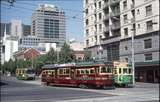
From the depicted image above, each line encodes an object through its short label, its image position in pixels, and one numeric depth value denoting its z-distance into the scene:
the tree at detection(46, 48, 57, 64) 81.57
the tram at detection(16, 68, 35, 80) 71.44
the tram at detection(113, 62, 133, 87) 41.16
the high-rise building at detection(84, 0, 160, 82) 55.34
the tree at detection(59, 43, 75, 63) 75.44
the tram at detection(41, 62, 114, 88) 37.41
